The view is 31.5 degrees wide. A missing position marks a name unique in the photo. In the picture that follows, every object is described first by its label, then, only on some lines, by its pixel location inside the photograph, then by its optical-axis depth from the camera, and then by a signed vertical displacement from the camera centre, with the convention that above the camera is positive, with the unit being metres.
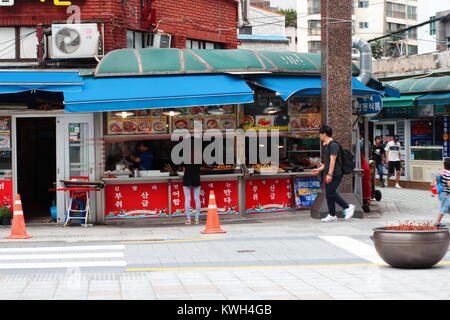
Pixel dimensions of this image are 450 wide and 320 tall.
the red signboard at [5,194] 17.78 -1.15
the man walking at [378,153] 27.81 -0.51
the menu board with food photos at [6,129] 17.95 +0.30
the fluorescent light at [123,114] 18.03 +0.62
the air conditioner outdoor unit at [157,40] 21.64 +2.74
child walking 15.05 -1.04
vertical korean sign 27.47 -0.01
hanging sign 19.88 +0.83
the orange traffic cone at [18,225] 15.13 -1.57
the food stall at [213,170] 17.83 -0.68
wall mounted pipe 19.89 +1.92
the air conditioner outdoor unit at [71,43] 19.34 +2.40
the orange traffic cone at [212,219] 15.66 -1.55
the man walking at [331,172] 16.64 -0.69
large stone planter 10.14 -1.40
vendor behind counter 18.27 -0.37
